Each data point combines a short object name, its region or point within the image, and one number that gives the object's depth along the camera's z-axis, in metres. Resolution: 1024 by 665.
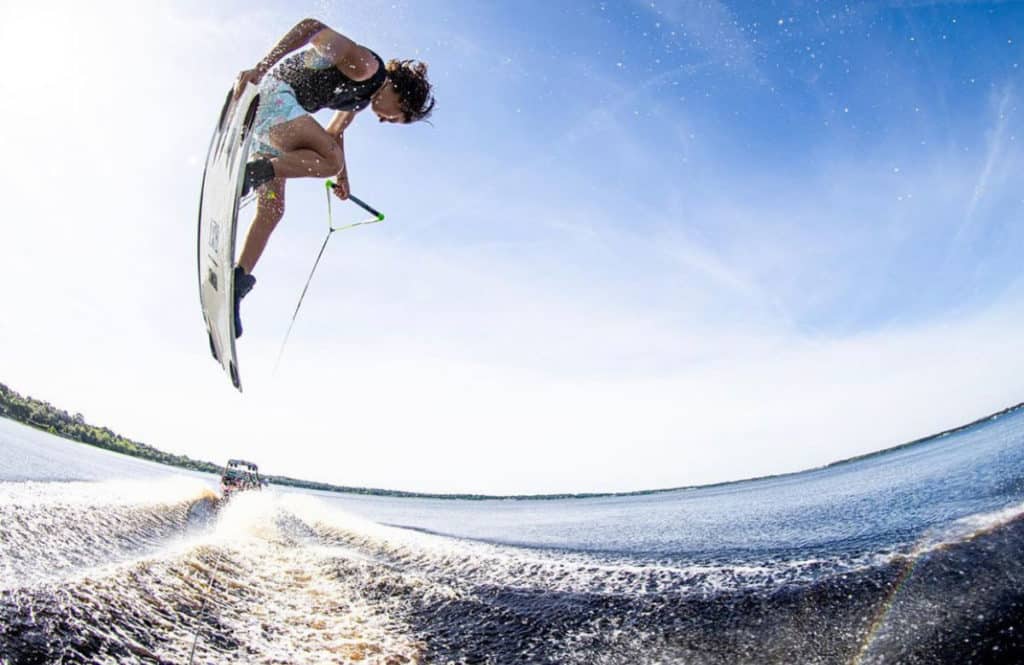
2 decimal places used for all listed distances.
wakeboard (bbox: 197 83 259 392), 3.71
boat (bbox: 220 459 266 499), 20.86
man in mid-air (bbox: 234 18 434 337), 3.80
